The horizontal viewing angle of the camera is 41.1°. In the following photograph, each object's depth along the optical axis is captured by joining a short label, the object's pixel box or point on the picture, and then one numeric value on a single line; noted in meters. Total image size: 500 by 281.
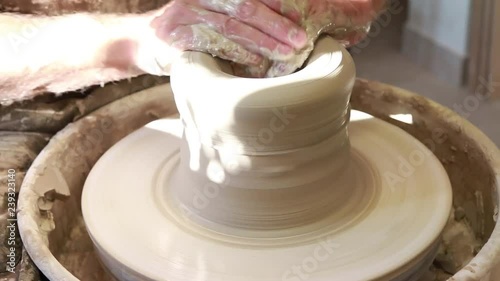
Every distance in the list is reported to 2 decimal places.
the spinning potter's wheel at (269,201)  1.01
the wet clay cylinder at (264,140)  1.01
